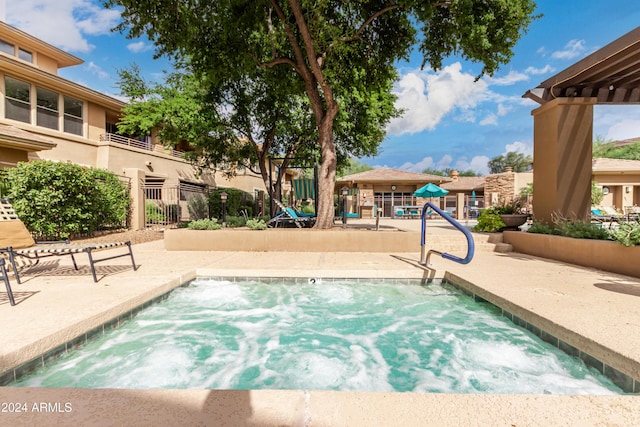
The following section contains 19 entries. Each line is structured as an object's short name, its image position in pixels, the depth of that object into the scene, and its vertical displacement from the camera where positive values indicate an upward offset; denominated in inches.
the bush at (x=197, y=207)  658.2 +4.2
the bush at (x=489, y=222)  295.6 -10.7
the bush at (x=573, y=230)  199.8 -13.6
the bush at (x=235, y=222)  383.2 -17.6
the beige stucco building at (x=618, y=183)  837.2 +87.7
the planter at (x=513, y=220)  291.7 -8.3
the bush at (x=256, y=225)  289.9 -15.7
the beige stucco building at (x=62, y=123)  427.5 +168.8
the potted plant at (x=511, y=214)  292.4 -2.5
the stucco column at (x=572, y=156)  257.8 +50.5
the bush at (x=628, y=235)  167.5 -13.0
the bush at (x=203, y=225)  284.3 -16.0
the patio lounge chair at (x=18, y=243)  142.5 -19.3
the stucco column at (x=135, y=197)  425.4 +16.9
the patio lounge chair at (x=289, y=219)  350.3 -12.3
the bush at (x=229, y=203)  642.8 +14.8
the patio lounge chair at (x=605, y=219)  380.6 -8.3
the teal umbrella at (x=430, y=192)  687.1 +46.5
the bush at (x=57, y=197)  288.5 +11.1
